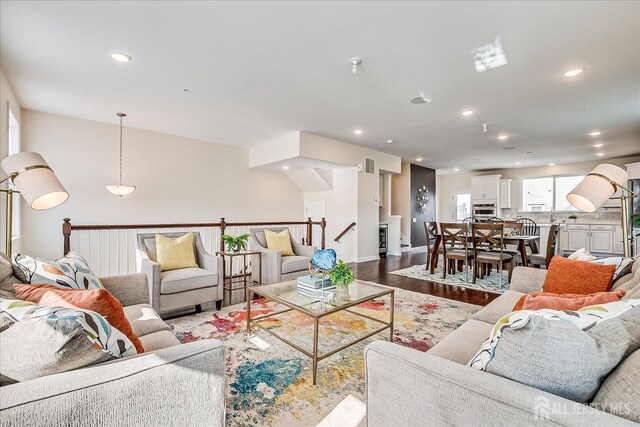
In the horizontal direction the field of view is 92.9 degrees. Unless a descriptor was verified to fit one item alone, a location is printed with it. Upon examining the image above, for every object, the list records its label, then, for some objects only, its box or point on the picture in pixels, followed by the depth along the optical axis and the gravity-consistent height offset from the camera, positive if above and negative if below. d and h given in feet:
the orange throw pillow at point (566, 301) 3.92 -1.19
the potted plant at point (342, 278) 7.86 -1.73
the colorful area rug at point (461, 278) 14.67 -3.64
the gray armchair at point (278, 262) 13.52 -2.32
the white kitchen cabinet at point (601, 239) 24.48 -2.21
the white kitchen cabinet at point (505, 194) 30.68 +1.75
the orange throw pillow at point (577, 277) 5.94 -1.35
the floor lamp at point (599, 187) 6.86 +0.56
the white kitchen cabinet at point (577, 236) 25.64 -2.14
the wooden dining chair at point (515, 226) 17.02 -0.84
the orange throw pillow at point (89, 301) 3.91 -1.19
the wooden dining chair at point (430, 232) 18.02 -1.34
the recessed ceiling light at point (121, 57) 9.27 +4.76
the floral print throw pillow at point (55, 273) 5.14 -1.13
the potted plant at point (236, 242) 13.43 -1.38
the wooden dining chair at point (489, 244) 14.61 -1.68
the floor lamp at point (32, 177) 6.10 +0.68
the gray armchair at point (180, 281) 9.86 -2.40
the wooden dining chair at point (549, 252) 13.88 -1.85
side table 13.20 -2.98
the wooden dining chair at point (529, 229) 22.13 -1.29
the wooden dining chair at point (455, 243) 15.75 -1.75
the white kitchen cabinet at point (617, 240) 23.99 -2.26
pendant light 15.10 +1.08
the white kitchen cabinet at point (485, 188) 30.91 +2.37
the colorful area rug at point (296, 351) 5.70 -3.65
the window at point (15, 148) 13.05 +2.76
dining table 15.06 -1.66
